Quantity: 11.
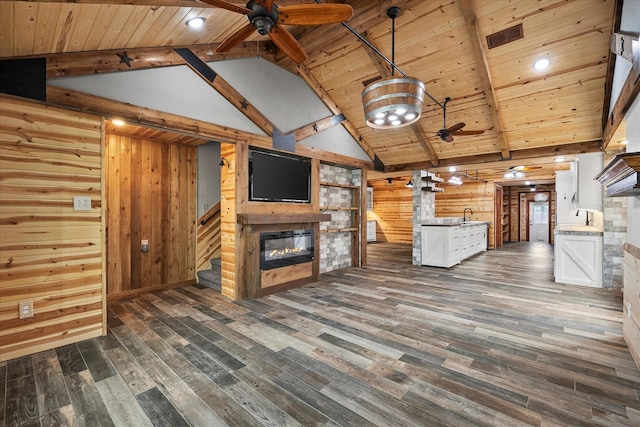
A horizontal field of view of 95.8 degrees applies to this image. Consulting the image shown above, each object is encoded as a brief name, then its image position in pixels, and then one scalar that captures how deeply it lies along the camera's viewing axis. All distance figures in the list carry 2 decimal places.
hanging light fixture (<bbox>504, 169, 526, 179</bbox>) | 8.21
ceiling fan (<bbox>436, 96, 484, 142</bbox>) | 4.31
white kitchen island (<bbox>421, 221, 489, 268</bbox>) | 6.23
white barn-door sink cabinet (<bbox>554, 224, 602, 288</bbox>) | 4.70
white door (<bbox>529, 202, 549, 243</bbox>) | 12.57
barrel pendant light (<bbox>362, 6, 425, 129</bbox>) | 2.77
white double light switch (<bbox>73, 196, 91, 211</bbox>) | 2.79
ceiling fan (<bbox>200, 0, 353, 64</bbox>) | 1.79
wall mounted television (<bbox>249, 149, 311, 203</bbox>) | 4.35
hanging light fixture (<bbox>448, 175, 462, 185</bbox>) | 8.77
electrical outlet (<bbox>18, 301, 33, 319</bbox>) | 2.51
